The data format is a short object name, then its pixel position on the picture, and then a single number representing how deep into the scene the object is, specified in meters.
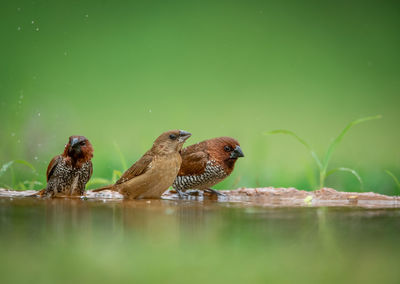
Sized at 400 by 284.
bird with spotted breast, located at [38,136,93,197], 8.34
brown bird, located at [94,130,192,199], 8.30
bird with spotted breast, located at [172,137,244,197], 8.78
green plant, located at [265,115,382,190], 10.45
